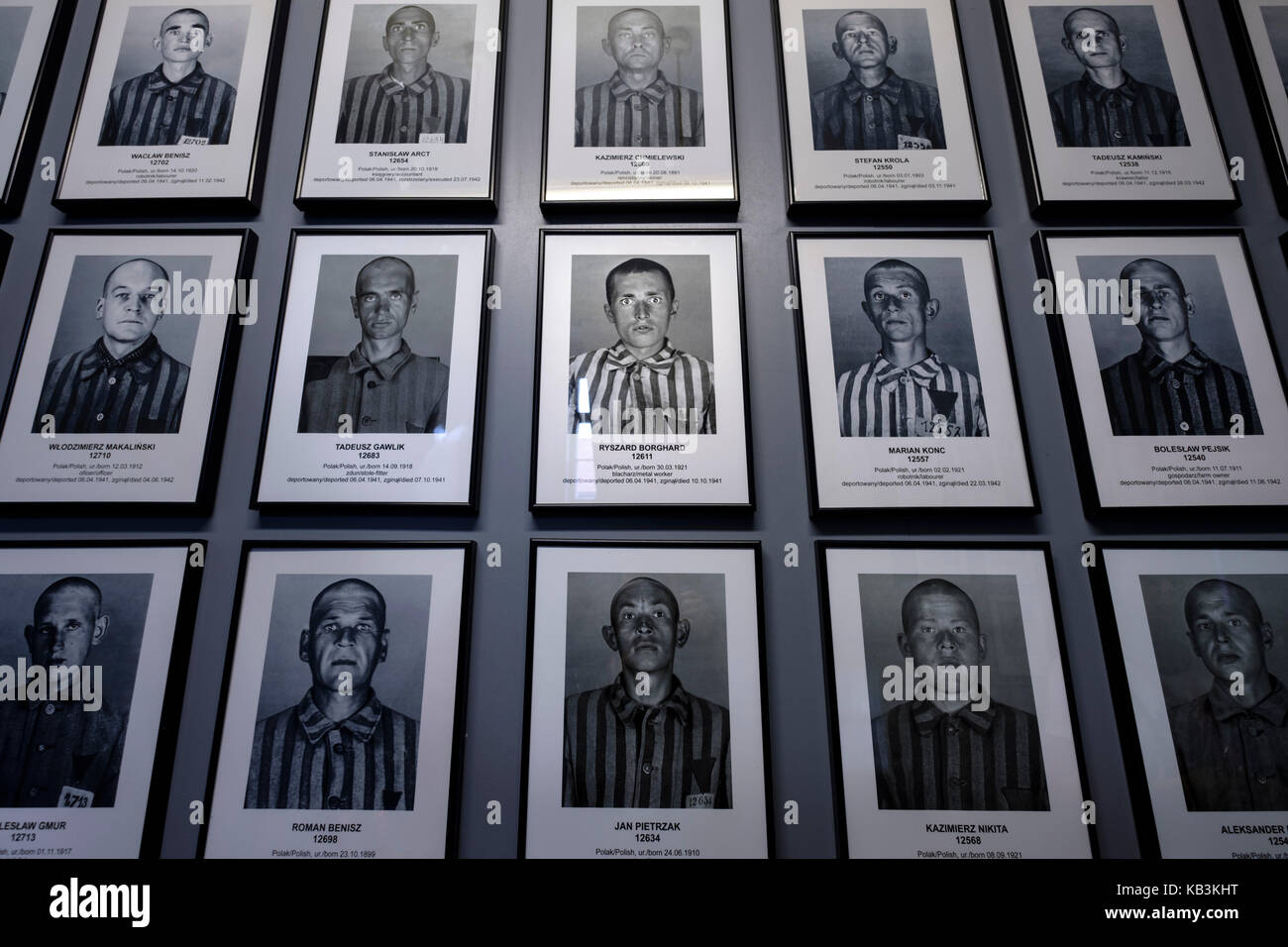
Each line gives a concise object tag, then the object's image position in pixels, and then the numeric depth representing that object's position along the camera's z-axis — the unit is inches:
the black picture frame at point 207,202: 81.0
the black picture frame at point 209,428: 72.2
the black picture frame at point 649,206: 81.0
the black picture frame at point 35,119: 81.4
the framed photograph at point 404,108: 81.4
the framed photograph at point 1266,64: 82.5
